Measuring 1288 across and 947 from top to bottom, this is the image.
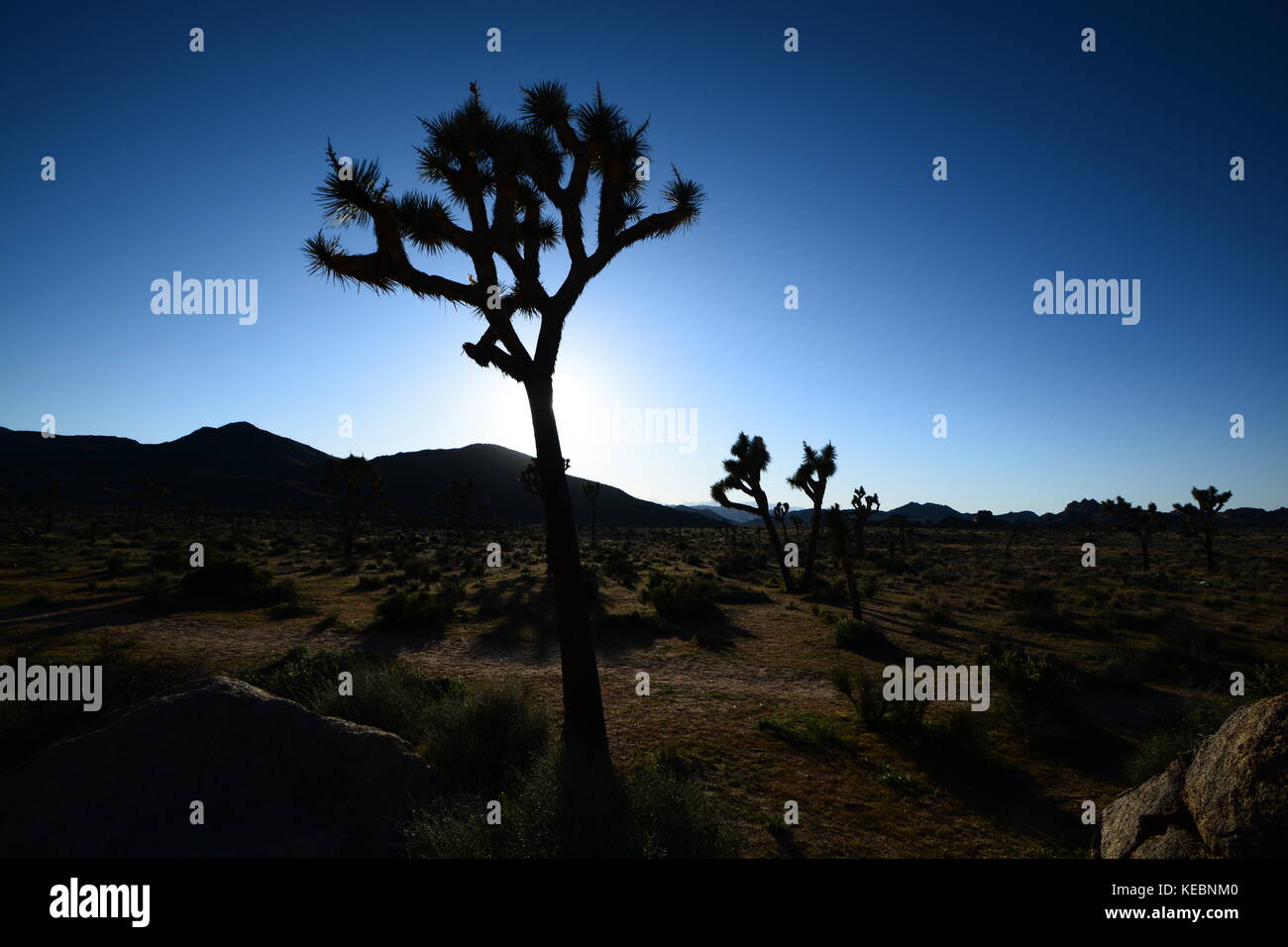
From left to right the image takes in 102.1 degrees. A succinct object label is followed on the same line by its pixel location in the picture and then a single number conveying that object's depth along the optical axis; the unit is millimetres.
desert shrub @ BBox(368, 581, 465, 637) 16562
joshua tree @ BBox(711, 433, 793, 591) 26438
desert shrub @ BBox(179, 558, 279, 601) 19234
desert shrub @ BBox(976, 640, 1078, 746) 9203
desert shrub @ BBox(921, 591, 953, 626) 19281
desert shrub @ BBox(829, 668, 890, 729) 9693
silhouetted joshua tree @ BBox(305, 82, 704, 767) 7754
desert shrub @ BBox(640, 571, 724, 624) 19338
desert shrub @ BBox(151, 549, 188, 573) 25109
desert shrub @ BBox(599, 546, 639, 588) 28328
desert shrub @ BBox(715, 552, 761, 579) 33544
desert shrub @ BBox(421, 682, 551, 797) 6496
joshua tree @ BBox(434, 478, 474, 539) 46291
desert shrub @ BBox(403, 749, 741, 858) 4402
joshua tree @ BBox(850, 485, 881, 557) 22719
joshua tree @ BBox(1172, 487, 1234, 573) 36344
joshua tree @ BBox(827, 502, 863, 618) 18420
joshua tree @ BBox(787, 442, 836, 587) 23797
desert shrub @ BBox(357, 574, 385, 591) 24188
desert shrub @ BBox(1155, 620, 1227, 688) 12633
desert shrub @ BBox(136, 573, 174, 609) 17578
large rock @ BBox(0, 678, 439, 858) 4520
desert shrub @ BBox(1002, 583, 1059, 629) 19203
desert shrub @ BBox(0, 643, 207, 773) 5996
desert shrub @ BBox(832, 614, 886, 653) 15906
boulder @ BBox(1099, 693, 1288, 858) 3785
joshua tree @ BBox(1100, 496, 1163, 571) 37500
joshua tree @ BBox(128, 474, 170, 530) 48194
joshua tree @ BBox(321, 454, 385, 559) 37812
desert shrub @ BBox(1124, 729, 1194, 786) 7082
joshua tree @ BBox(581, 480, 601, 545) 45047
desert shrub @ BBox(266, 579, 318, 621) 18078
